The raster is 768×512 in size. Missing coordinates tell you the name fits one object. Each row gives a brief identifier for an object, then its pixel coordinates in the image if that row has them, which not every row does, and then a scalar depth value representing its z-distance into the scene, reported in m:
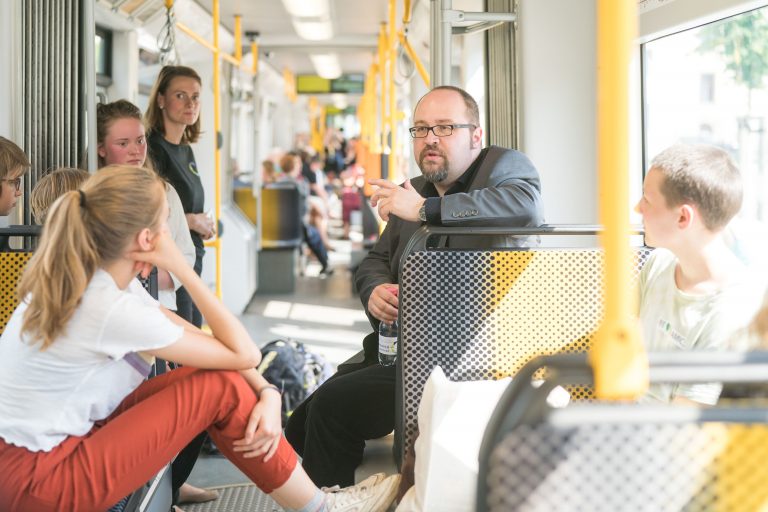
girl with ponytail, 2.05
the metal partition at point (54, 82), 3.48
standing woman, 4.16
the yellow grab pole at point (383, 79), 8.80
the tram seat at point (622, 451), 1.15
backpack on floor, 4.53
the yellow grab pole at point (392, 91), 7.21
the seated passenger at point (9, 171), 2.88
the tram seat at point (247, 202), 10.09
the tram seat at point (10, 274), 2.59
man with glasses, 3.01
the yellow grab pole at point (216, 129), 6.34
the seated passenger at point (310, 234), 11.93
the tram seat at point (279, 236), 10.15
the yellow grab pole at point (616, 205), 1.05
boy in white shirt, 1.98
